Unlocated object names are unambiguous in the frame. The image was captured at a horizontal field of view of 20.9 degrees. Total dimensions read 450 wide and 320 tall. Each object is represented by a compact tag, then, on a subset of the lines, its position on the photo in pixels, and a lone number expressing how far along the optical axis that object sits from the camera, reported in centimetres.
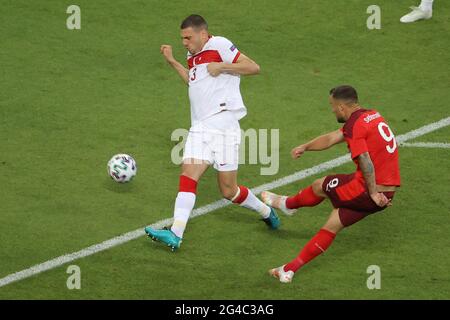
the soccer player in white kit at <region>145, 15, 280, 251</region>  1212
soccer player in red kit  1127
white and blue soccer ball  1300
